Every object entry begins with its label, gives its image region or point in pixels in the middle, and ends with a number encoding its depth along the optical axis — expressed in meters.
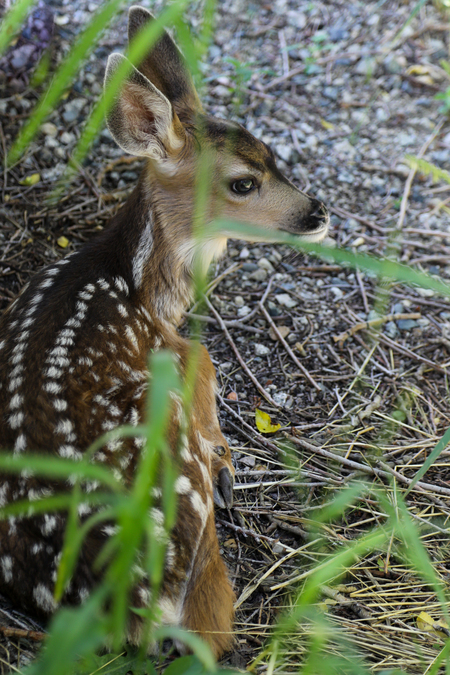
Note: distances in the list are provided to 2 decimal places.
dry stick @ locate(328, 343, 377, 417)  5.96
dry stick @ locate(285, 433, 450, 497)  5.15
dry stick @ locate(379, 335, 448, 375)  6.33
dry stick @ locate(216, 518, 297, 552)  4.81
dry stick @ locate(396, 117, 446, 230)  7.86
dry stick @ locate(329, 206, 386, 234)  7.73
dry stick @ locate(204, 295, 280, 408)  6.02
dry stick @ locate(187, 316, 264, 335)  6.64
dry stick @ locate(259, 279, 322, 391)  6.23
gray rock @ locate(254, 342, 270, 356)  6.51
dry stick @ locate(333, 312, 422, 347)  6.65
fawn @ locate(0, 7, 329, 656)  3.71
